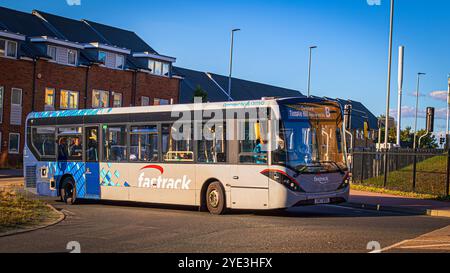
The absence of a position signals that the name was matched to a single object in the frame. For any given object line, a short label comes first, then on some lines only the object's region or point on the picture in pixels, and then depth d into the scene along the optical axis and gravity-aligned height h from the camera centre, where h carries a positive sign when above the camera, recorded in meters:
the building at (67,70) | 45.91 +5.12
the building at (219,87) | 66.88 +6.20
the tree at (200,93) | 57.09 +4.10
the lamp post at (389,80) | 28.88 +3.02
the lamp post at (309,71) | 54.08 +6.05
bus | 16.06 -0.33
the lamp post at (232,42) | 48.91 +7.26
